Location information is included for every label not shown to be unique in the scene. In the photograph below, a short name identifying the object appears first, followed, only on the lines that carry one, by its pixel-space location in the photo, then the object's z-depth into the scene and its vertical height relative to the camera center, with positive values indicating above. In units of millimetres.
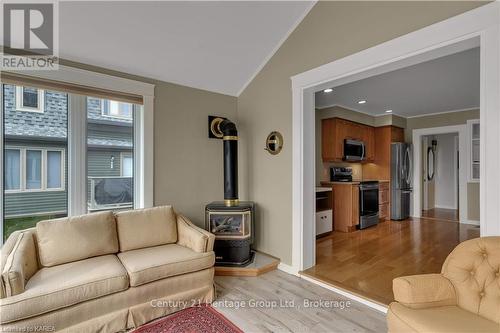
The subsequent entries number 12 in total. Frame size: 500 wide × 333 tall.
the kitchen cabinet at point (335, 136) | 4980 +631
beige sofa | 1721 -829
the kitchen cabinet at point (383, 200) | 5614 -742
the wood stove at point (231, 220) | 3098 -658
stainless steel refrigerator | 5766 -247
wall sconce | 7491 +682
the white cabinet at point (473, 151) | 5355 +340
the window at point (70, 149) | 2502 +202
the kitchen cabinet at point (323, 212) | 4379 -784
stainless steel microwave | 5176 +360
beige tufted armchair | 1389 -763
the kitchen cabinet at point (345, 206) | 4762 -739
